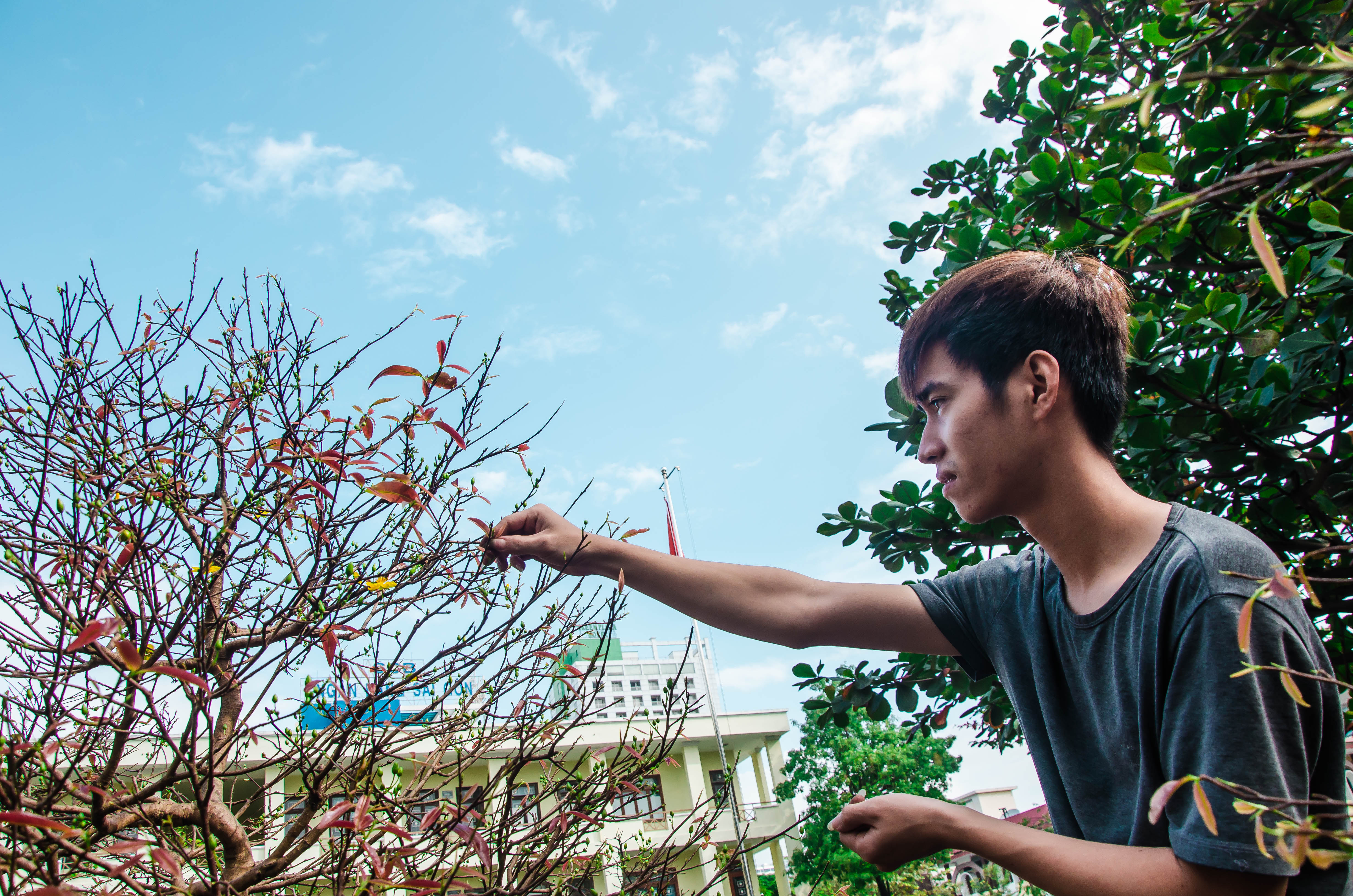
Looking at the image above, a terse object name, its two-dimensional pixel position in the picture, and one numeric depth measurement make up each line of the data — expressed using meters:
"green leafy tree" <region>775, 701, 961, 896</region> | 19.31
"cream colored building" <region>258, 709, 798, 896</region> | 17.33
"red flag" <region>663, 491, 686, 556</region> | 11.95
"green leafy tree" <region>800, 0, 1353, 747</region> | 2.16
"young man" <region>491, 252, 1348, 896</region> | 1.00
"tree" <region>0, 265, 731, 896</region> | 1.65
